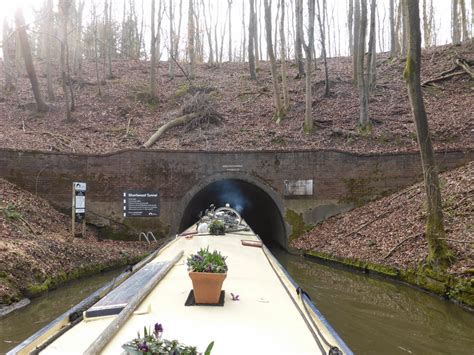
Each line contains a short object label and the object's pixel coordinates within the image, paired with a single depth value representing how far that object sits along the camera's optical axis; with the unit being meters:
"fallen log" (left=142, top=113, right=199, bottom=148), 18.82
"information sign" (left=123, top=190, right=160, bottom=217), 15.17
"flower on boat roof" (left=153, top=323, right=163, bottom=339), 2.50
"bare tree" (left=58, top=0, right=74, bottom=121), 19.70
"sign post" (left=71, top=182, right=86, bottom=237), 12.46
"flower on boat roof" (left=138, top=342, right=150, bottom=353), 2.33
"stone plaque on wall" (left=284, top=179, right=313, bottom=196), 15.73
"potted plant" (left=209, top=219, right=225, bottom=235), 9.87
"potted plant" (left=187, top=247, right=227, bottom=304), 3.62
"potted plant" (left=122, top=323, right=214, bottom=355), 2.33
